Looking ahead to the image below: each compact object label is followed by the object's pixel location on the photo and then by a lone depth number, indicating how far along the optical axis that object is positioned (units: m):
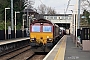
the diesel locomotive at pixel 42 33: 25.72
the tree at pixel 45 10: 117.81
